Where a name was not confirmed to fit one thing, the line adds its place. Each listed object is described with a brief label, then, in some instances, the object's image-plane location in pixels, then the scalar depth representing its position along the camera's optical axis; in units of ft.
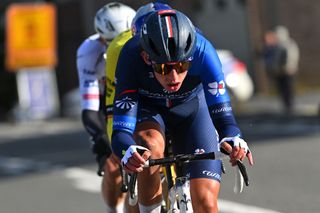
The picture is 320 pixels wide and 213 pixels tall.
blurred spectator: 139.85
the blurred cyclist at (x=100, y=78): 55.36
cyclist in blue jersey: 40.65
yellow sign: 198.29
